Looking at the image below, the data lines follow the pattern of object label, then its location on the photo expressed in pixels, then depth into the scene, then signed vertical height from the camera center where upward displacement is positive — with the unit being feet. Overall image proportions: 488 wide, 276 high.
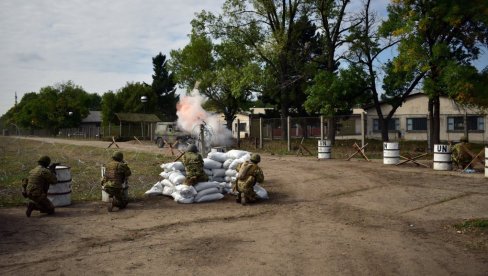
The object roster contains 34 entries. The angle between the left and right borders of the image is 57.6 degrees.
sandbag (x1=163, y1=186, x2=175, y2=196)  38.45 -5.05
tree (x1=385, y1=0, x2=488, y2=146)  67.51 +15.61
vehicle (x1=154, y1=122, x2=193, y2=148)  98.68 -0.37
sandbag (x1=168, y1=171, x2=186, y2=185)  37.42 -3.85
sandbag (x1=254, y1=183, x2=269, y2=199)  37.51 -5.14
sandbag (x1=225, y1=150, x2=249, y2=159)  42.70 -2.13
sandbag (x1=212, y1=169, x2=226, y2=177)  41.37 -3.75
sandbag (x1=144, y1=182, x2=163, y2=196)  39.40 -5.16
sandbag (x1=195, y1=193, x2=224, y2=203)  36.91 -5.49
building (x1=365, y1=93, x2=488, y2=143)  106.73 +1.93
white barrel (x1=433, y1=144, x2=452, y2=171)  54.19 -3.34
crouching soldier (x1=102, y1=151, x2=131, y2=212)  33.91 -3.72
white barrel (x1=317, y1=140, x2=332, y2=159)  71.82 -2.86
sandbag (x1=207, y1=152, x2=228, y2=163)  42.14 -2.35
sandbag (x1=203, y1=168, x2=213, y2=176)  41.06 -3.68
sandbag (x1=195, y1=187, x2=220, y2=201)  36.97 -5.04
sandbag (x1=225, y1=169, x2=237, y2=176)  41.11 -3.74
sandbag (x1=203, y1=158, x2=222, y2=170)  41.10 -2.96
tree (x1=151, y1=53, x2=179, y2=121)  225.15 +20.70
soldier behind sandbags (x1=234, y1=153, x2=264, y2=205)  35.96 -3.98
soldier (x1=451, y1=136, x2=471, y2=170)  53.88 -2.97
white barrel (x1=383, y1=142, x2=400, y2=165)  61.31 -3.05
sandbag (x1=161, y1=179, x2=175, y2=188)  38.58 -4.45
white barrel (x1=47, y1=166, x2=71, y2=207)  34.24 -4.37
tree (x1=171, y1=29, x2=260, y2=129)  115.14 +19.42
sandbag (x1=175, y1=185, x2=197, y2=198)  36.58 -4.83
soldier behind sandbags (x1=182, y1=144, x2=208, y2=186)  37.22 -3.08
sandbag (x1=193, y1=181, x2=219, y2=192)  37.40 -4.51
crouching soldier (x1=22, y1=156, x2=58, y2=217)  31.01 -3.83
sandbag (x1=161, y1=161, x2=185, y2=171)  39.83 -3.07
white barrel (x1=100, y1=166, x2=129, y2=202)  35.46 -4.90
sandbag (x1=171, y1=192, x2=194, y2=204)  36.55 -5.51
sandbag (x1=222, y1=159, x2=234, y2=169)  41.88 -2.92
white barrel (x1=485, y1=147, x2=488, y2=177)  47.59 -3.36
